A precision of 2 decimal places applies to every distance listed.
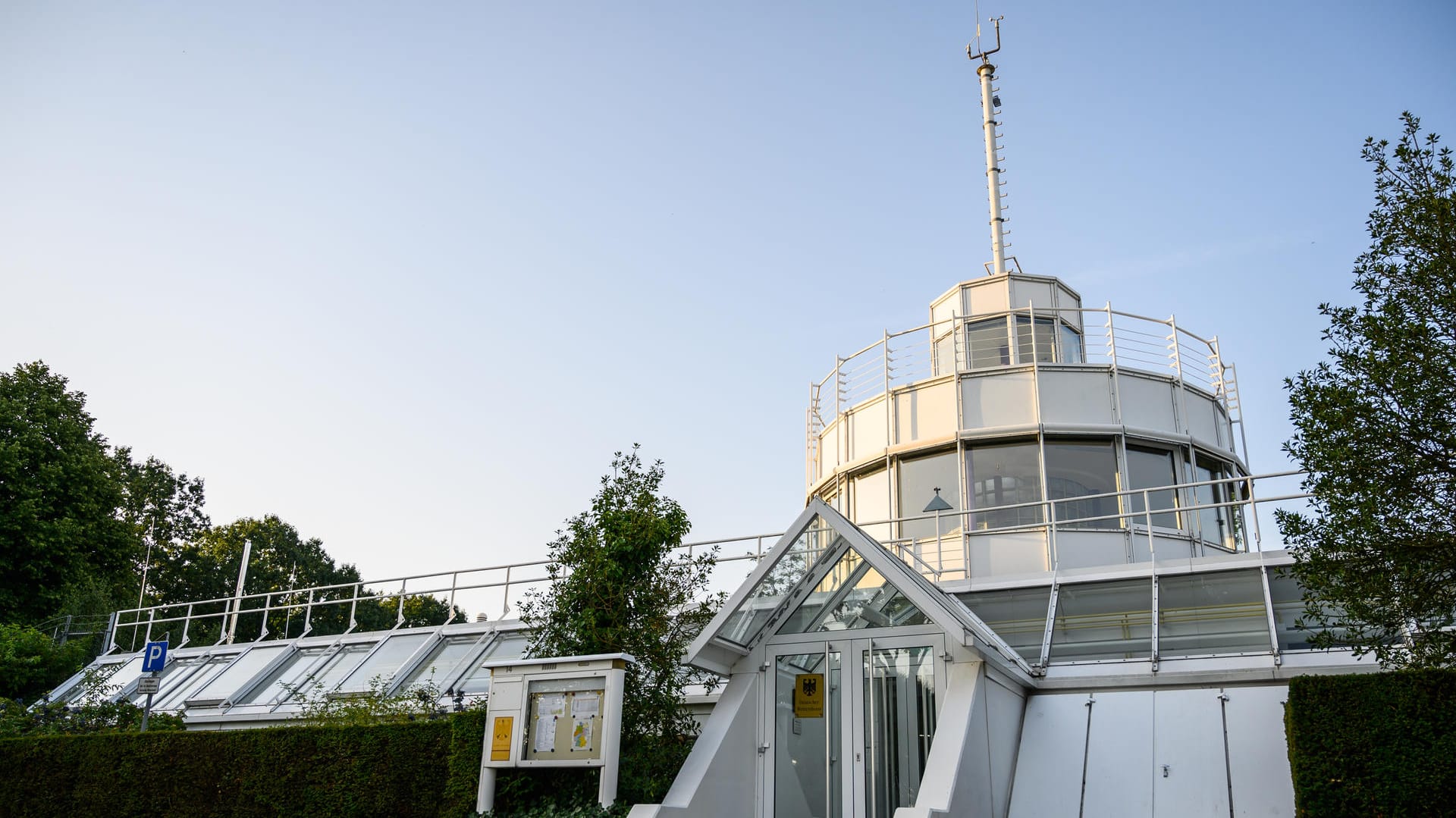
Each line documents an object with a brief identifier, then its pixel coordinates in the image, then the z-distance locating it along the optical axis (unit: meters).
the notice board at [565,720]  11.12
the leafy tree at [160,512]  55.81
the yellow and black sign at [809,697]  11.91
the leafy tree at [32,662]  25.00
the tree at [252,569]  56.41
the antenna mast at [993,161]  25.33
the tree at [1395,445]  8.55
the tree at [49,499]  31.14
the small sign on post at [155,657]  16.33
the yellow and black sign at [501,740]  11.42
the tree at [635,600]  12.41
